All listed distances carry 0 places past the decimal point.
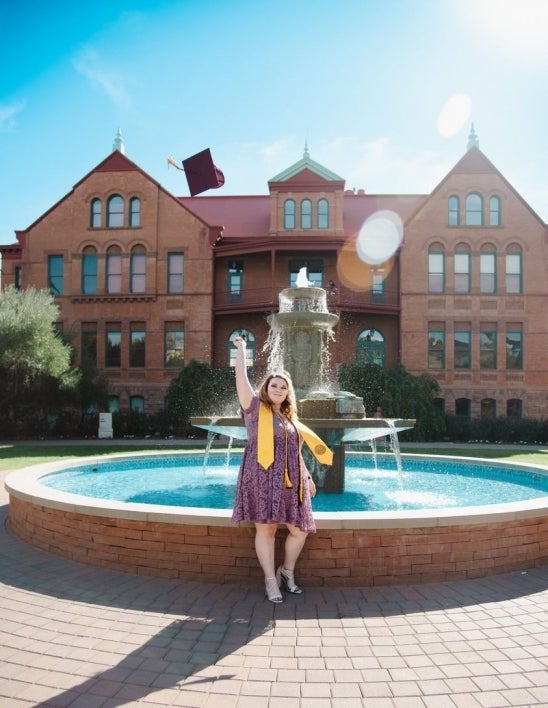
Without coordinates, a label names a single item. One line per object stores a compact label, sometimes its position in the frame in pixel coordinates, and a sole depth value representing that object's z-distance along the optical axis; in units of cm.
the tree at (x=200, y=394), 2586
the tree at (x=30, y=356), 2336
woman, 458
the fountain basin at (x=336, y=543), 502
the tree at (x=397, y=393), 2492
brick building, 2808
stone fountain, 834
